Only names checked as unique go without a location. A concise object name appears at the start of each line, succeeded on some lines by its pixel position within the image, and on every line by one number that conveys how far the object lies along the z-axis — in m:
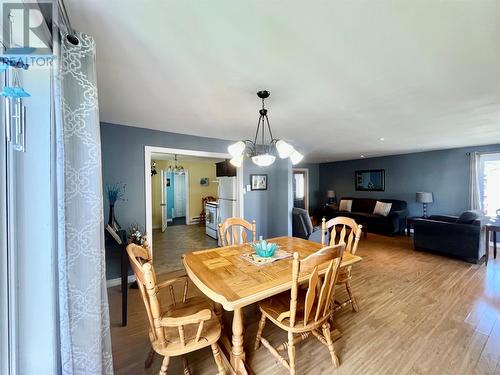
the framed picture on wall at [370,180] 6.54
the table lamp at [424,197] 5.27
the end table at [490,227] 3.62
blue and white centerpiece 1.91
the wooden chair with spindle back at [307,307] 1.32
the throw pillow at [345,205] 6.88
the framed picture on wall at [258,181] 4.33
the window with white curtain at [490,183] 4.53
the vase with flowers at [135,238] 2.74
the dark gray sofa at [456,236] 3.52
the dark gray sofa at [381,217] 5.46
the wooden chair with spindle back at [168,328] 1.19
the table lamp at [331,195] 7.75
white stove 5.35
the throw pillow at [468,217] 3.57
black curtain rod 1.01
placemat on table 1.79
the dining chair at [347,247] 2.13
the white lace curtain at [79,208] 0.95
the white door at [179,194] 7.88
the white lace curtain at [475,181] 4.67
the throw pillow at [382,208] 5.74
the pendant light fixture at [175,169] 7.30
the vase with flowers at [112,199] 2.73
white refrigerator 4.29
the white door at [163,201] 6.33
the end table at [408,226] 5.27
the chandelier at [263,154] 1.95
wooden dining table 1.30
